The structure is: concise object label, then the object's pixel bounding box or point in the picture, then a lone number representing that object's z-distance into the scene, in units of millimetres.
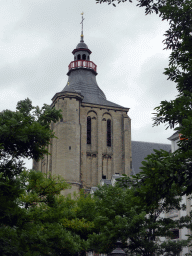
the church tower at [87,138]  57406
